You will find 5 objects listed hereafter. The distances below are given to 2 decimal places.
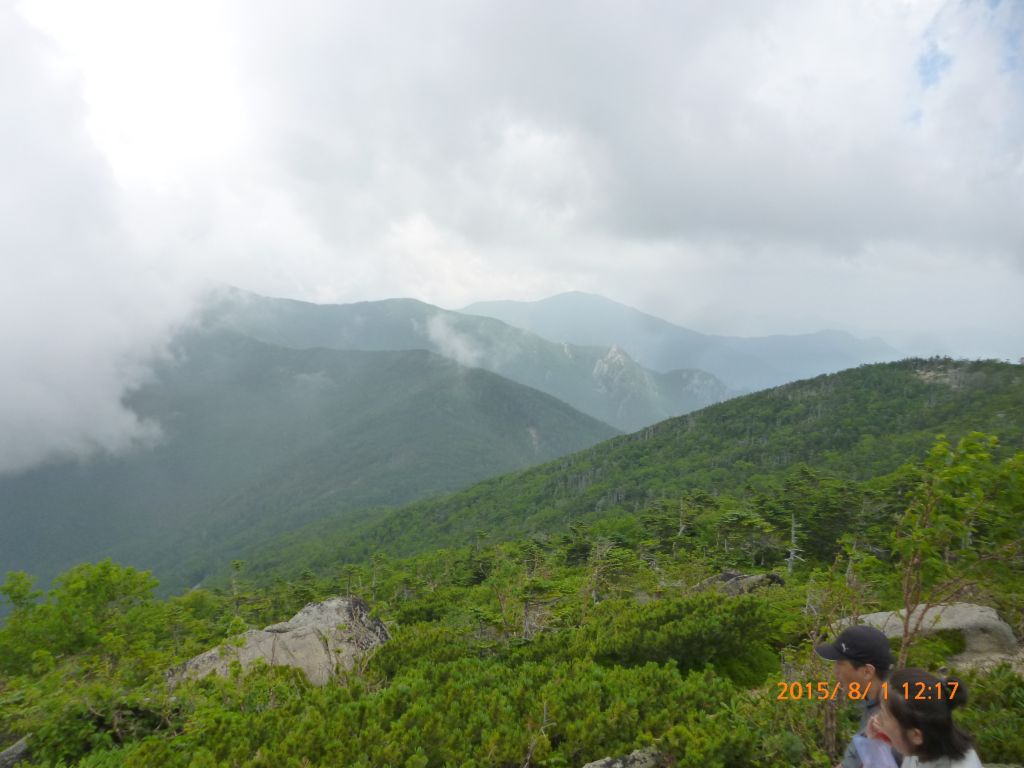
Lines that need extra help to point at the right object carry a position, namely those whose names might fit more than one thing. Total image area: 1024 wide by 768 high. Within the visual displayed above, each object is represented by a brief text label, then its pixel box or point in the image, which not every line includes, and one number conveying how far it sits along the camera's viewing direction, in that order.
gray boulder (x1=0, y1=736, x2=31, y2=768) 8.33
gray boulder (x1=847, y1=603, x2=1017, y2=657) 10.38
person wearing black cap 4.30
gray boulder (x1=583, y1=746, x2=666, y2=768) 6.11
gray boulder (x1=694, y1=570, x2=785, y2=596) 19.47
